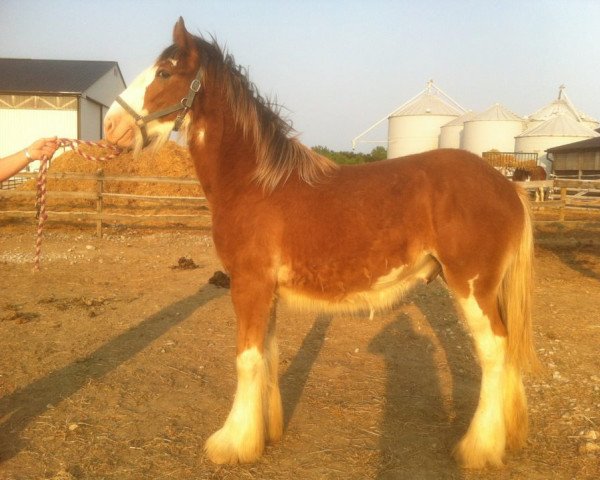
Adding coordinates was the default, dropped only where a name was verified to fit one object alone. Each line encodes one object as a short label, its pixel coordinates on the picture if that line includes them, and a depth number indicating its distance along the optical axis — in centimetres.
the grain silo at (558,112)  4457
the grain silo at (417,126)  4294
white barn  2816
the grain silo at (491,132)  3759
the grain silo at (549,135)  3569
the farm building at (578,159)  2892
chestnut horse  311
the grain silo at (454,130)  3997
